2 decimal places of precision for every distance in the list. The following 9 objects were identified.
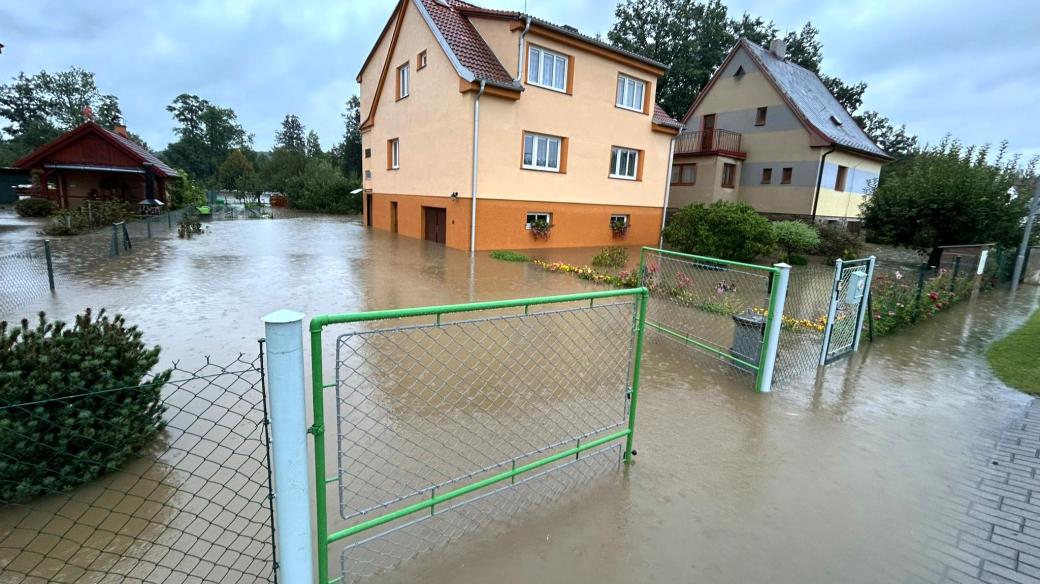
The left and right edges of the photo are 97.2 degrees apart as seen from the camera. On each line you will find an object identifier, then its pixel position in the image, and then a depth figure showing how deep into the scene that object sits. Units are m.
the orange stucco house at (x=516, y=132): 14.87
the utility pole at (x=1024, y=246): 11.84
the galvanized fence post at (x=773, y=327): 4.84
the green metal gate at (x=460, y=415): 2.76
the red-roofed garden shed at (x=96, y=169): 21.44
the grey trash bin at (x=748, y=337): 5.43
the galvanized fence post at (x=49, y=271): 7.77
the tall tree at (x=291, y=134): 88.81
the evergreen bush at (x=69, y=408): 2.63
